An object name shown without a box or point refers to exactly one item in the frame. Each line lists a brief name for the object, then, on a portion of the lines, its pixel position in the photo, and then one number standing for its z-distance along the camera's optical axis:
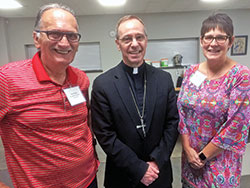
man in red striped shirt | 0.93
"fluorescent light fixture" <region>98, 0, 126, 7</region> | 4.39
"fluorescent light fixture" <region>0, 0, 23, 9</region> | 4.09
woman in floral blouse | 1.07
